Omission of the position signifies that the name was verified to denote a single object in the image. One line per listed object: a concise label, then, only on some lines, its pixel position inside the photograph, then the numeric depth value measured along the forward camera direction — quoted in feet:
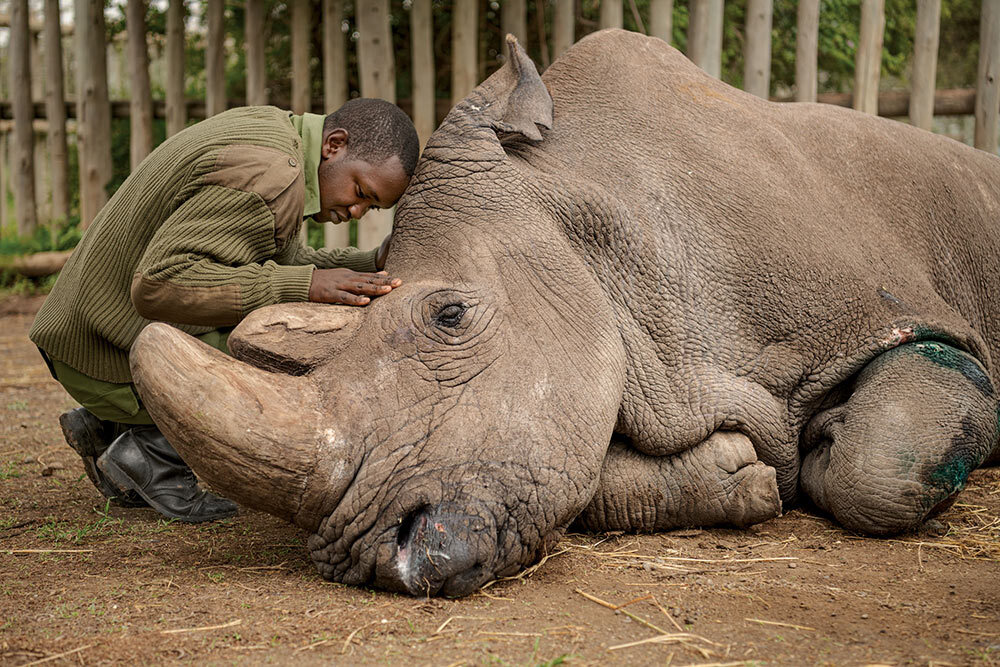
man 10.41
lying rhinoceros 9.30
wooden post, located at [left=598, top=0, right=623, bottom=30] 24.53
